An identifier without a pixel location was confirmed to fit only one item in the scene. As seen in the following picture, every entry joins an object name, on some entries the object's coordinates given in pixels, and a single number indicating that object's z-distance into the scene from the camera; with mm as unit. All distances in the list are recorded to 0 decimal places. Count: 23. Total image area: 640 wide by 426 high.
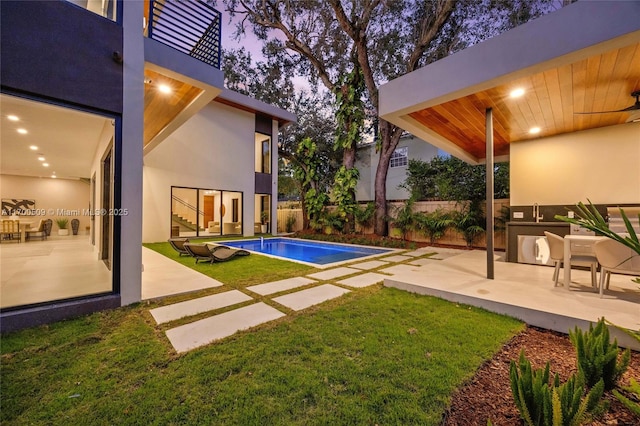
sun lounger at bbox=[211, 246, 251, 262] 6648
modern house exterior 2994
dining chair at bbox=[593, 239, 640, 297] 3123
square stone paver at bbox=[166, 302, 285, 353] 2678
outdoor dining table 3660
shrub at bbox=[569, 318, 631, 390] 1876
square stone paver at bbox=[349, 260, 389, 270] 6260
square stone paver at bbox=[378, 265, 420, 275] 5470
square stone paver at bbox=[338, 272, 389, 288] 4781
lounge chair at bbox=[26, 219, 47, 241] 9867
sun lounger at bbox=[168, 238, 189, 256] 7438
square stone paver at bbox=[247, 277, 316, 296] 4359
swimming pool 8375
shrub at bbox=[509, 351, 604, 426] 1402
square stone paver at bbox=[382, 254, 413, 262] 7157
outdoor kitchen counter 5508
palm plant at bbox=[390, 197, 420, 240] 10594
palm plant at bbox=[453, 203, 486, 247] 9133
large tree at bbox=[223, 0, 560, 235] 9961
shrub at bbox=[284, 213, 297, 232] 16141
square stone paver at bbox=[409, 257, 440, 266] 6462
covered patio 2871
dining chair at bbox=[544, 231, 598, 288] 3613
